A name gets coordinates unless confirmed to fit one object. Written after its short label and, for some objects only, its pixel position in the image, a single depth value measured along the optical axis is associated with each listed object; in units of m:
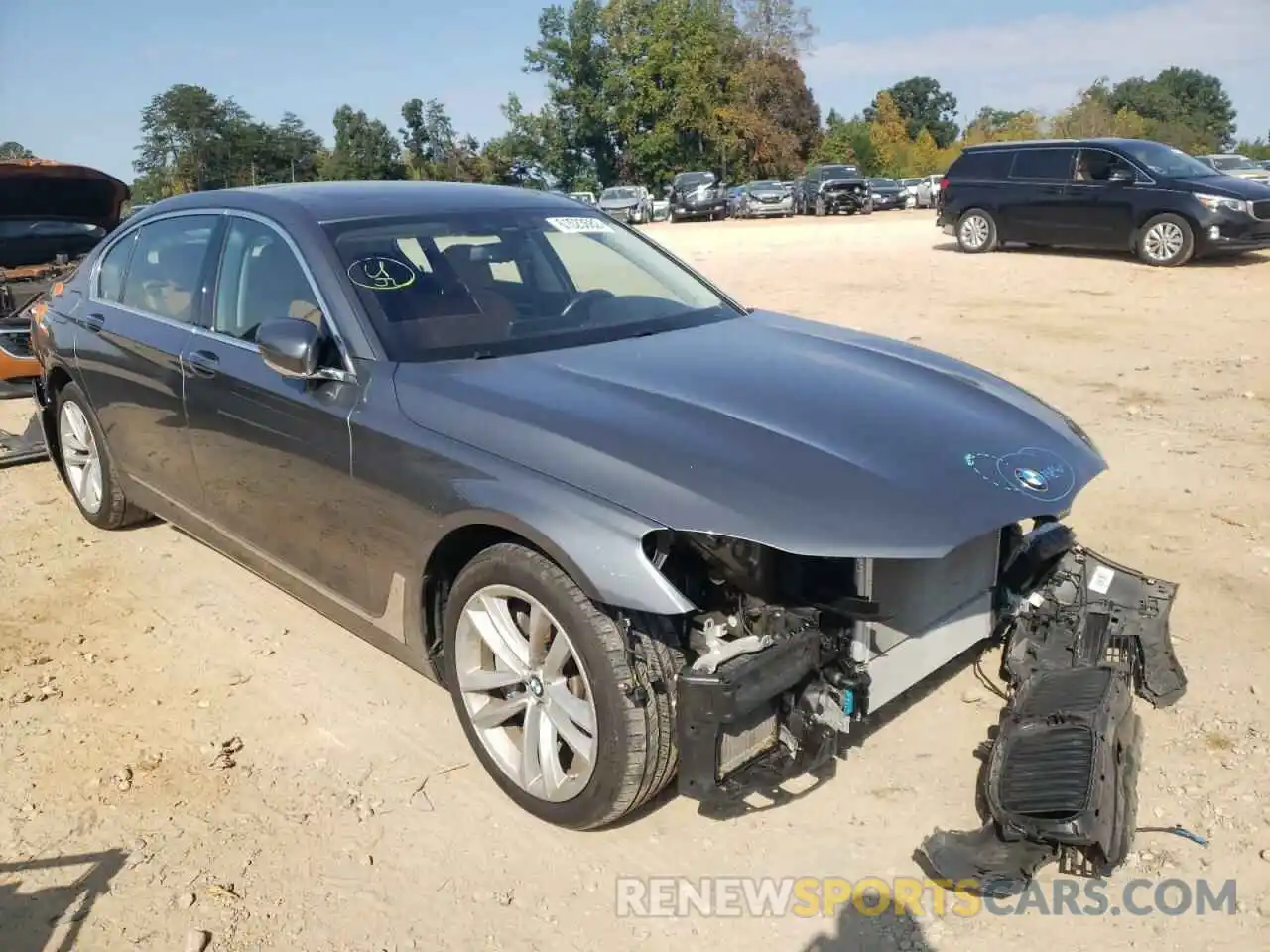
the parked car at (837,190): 38.38
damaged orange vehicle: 7.25
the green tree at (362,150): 74.50
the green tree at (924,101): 128.36
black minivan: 13.96
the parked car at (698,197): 40.56
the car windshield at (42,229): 8.41
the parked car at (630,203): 40.41
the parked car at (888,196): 41.97
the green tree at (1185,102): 80.36
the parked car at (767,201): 39.41
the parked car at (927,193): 41.78
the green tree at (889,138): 68.31
